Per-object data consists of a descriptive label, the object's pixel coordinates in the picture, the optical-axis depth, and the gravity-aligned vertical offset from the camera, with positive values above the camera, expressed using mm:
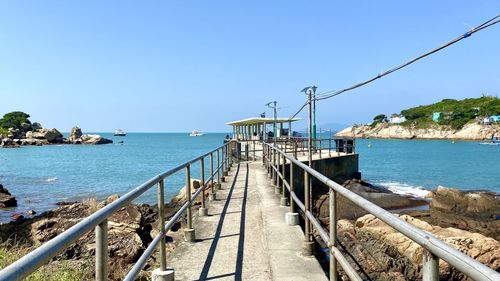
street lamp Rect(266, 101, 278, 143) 31259 +2323
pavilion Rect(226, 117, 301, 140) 36688 +869
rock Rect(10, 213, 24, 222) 18000 -3579
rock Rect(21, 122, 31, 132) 116188 +3904
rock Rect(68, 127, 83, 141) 125981 +1447
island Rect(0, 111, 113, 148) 105631 +1552
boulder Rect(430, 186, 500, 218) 18000 -3408
